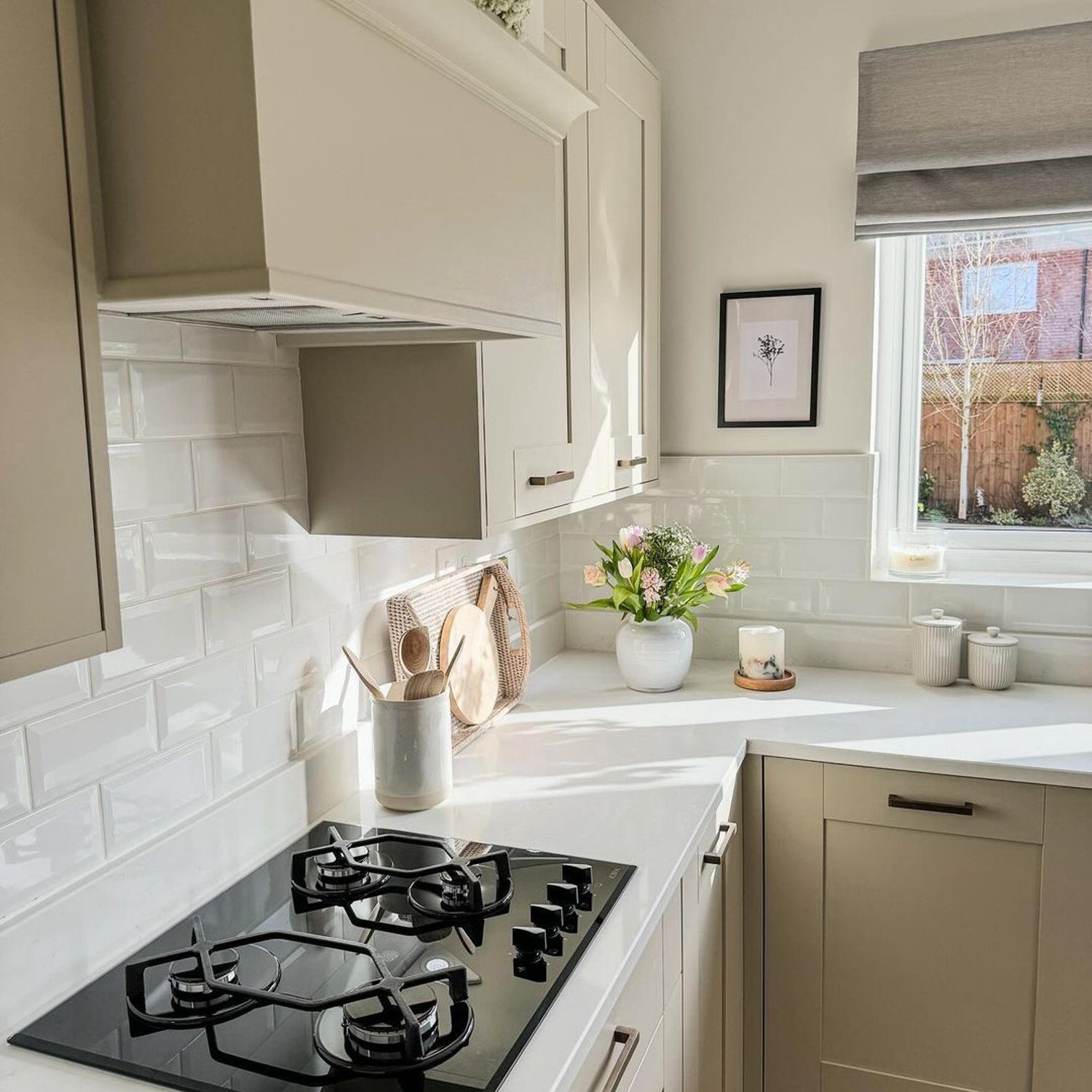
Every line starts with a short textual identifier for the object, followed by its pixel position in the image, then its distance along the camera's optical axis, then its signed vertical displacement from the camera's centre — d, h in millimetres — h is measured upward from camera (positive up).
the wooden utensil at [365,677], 1694 -422
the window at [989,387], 2447 +57
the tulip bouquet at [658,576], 2322 -363
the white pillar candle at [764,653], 2402 -556
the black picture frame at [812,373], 2484 +114
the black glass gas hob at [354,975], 1075 -663
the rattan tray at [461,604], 1909 -393
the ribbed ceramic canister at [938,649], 2373 -550
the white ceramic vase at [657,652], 2346 -539
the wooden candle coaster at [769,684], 2381 -625
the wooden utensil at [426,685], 1712 -440
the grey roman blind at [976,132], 2199 +608
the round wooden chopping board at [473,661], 2025 -492
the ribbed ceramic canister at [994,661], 2330 -568
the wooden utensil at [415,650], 1873 -419
